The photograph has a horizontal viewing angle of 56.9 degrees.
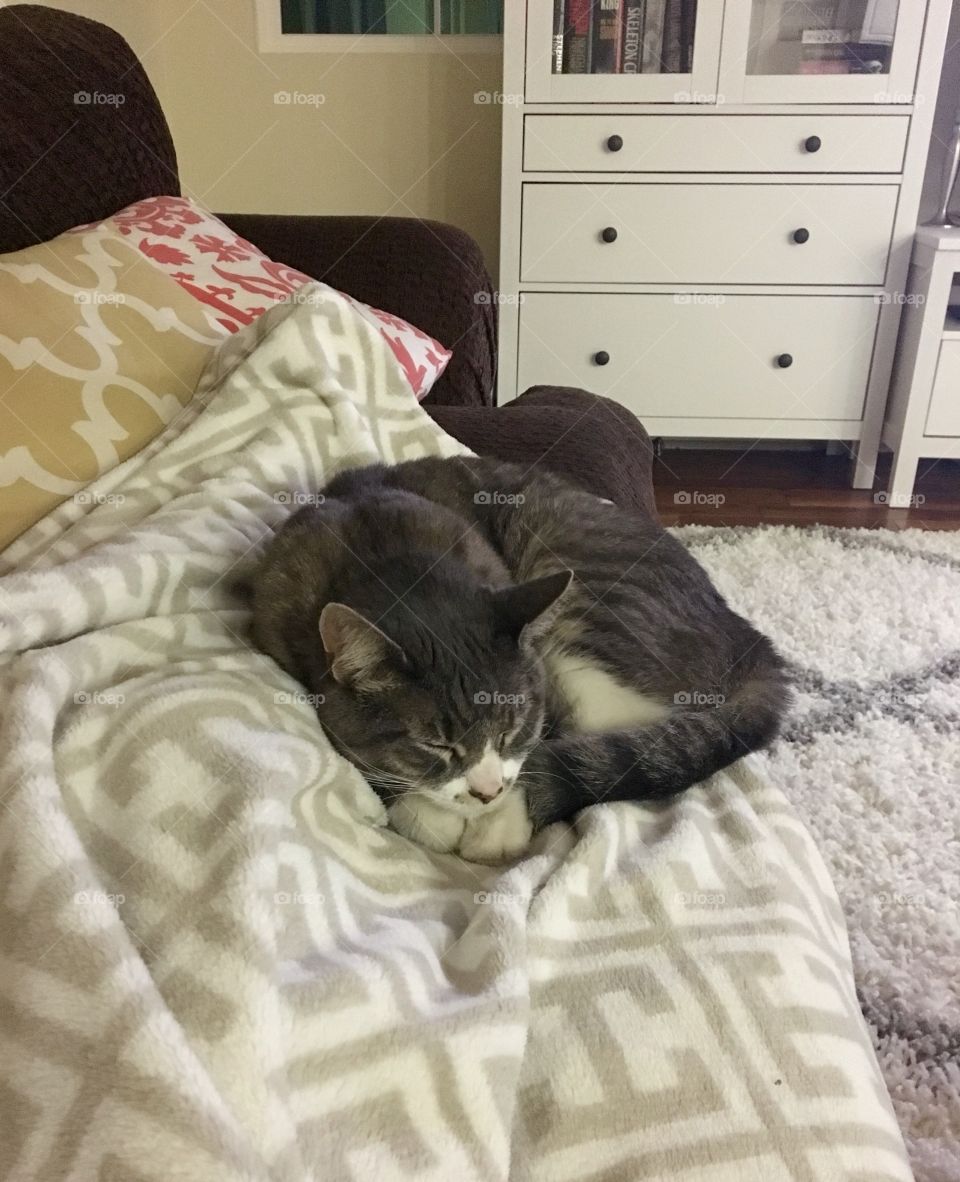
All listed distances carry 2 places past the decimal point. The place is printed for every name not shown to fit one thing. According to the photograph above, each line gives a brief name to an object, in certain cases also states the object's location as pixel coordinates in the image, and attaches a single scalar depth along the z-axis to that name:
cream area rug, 0.94
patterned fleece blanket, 0.50
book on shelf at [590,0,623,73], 2.28
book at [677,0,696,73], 2.26
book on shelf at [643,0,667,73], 2.28
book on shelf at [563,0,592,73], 2.27
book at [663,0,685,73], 2.28
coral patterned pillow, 1.25
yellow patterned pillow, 0.95
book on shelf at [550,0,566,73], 2.26
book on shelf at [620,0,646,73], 2.28
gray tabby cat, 0.88
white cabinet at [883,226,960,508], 2.31
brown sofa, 1.31
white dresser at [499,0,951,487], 2.28
